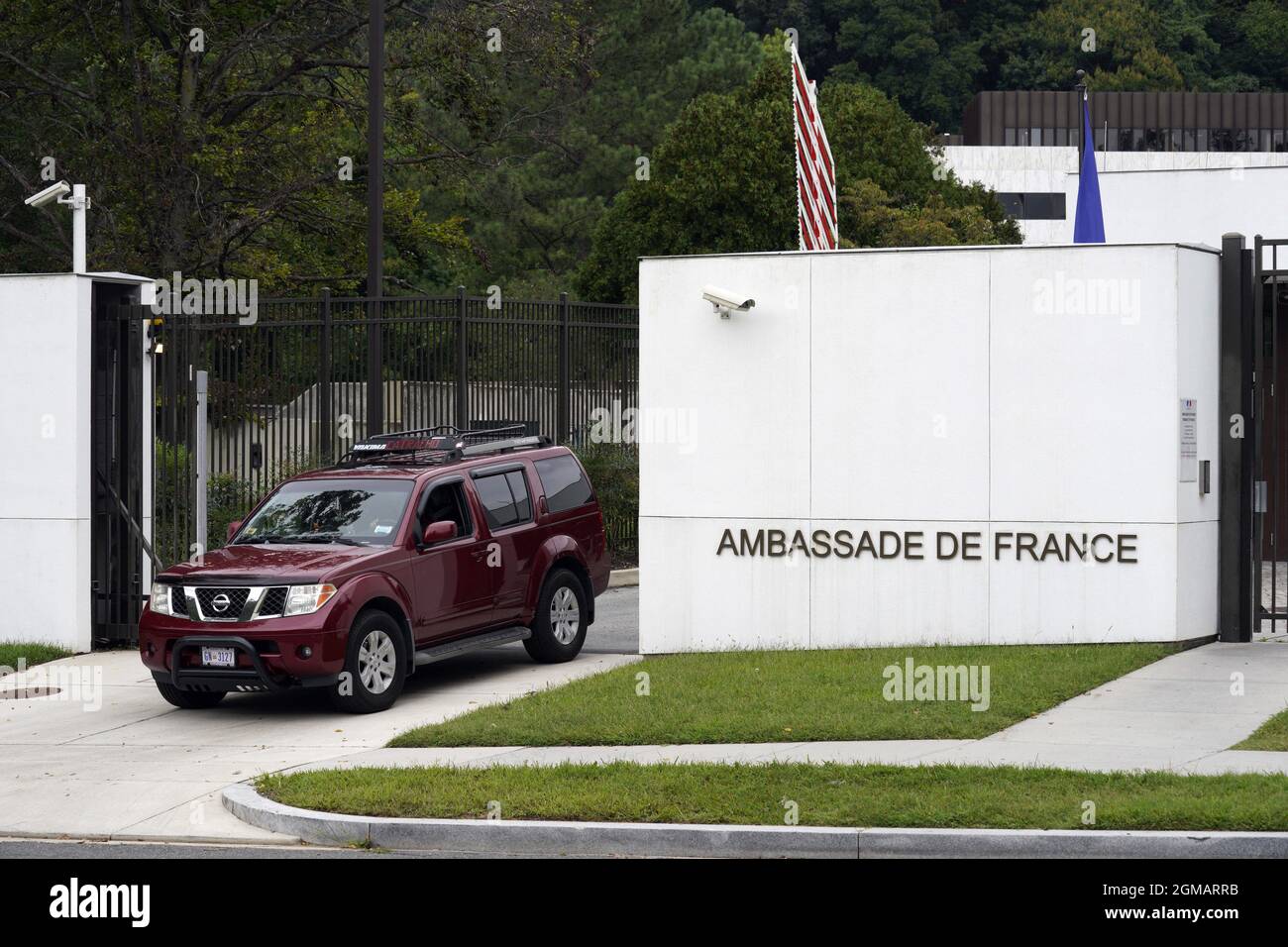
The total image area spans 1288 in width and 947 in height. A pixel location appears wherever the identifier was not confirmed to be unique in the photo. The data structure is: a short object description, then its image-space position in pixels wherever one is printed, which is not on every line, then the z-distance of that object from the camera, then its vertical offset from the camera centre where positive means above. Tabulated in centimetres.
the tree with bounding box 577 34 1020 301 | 4081 +600
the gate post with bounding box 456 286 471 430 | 2055 +84
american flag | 1750 +261
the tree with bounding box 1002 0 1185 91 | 8894 +2016
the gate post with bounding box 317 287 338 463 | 2023 +40
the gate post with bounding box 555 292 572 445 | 2178 +70
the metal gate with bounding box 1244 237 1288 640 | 1419 -18
